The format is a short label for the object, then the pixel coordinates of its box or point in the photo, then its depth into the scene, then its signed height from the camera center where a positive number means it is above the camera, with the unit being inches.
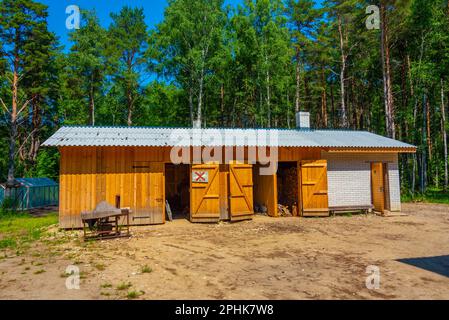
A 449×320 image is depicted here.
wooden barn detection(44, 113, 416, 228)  398.6 +6.8
